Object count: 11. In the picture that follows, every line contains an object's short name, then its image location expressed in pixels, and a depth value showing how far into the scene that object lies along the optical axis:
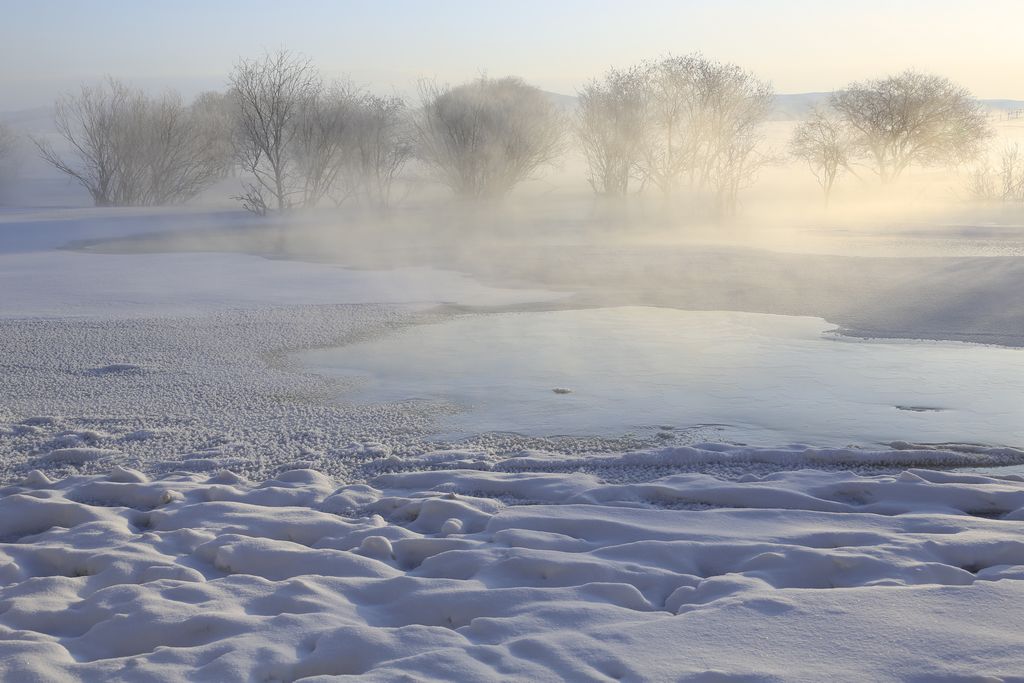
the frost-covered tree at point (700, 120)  38.72
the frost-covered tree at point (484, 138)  35.75
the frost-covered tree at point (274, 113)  31.90
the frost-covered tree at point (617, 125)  38.78
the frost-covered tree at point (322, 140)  34.00
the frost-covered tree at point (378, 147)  36.84
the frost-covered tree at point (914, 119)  43.75
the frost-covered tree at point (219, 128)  40.81
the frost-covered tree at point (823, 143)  43.12
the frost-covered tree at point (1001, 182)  39.53
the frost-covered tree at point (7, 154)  46.64
